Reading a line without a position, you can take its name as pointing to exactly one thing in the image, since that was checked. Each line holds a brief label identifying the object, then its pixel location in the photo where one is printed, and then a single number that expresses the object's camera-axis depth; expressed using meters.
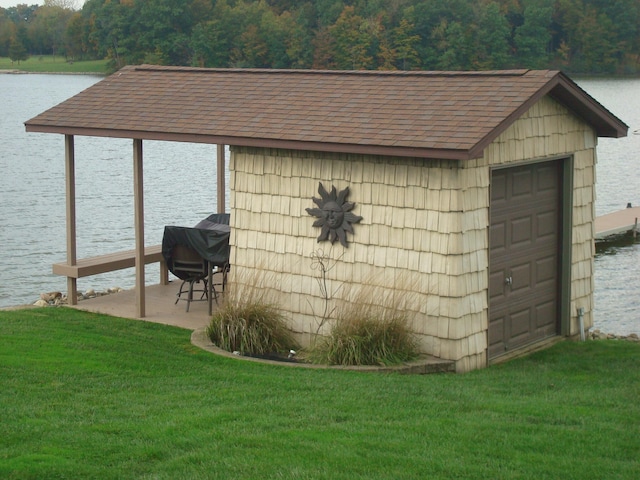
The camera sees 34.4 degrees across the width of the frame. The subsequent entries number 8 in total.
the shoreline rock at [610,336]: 14.88
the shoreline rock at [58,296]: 16.85
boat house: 10.82
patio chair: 13.47
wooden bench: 14.02
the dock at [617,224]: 29.06
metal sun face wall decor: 11.41
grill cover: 13.14
